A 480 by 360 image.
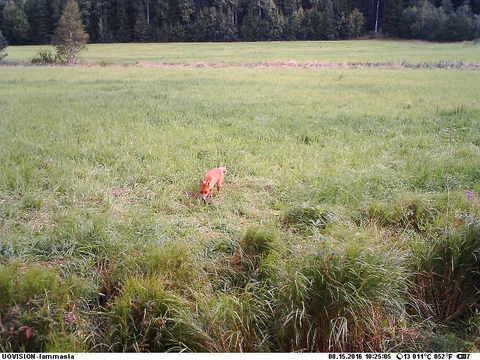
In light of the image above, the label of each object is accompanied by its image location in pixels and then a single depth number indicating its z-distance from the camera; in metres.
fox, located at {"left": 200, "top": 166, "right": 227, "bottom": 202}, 6.48
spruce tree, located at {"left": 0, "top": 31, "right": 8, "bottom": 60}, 35.94
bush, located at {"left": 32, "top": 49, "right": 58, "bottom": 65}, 35.97
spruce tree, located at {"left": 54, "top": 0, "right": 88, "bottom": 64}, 36.91
